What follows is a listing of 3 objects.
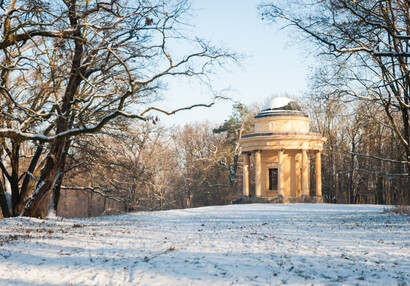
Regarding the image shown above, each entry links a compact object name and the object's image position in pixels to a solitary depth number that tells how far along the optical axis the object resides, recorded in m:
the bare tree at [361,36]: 12.66
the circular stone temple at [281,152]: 33.38
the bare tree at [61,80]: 11.09
